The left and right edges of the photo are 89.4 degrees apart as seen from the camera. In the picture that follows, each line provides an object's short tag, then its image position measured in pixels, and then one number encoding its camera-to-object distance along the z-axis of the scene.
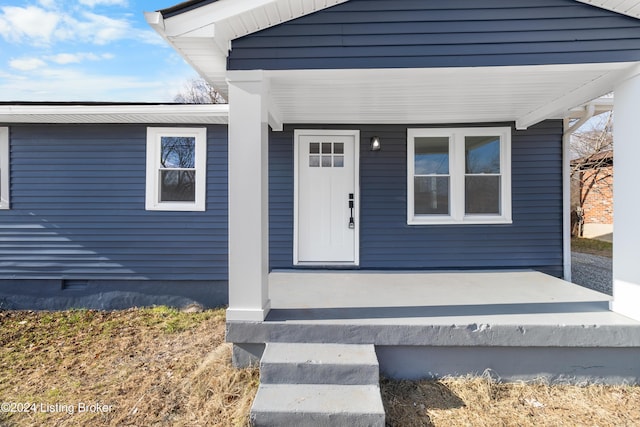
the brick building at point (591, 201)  11.86
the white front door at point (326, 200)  4.74
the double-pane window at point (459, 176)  4.69
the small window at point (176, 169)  4.70
